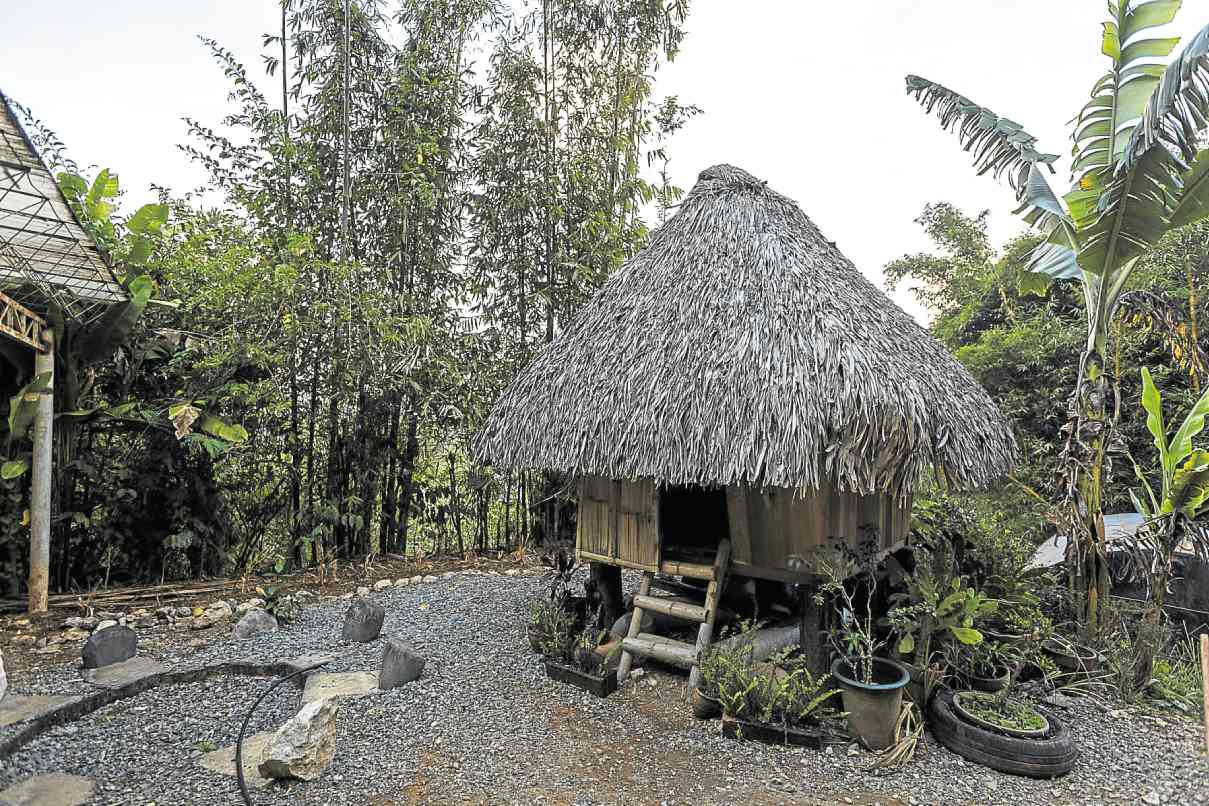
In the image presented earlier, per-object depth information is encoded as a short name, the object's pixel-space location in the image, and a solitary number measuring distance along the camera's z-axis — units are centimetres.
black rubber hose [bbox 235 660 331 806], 244
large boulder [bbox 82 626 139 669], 421
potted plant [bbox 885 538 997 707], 357
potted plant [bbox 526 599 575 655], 425
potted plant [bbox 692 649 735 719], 357
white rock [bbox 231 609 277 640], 482
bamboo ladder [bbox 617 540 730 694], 394
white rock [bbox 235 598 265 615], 523
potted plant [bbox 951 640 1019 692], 380
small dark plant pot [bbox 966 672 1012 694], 379
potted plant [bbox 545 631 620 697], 395
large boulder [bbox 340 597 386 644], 478
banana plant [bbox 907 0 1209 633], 364
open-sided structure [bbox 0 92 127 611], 478
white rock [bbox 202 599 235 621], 518
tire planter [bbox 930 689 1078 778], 314
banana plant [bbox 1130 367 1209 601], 403
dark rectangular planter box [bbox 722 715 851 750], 333
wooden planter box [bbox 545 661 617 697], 393
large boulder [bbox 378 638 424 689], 396
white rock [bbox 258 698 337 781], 285
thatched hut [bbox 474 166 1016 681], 359
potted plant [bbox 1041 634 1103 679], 421
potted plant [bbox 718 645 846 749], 336
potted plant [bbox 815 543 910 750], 328
